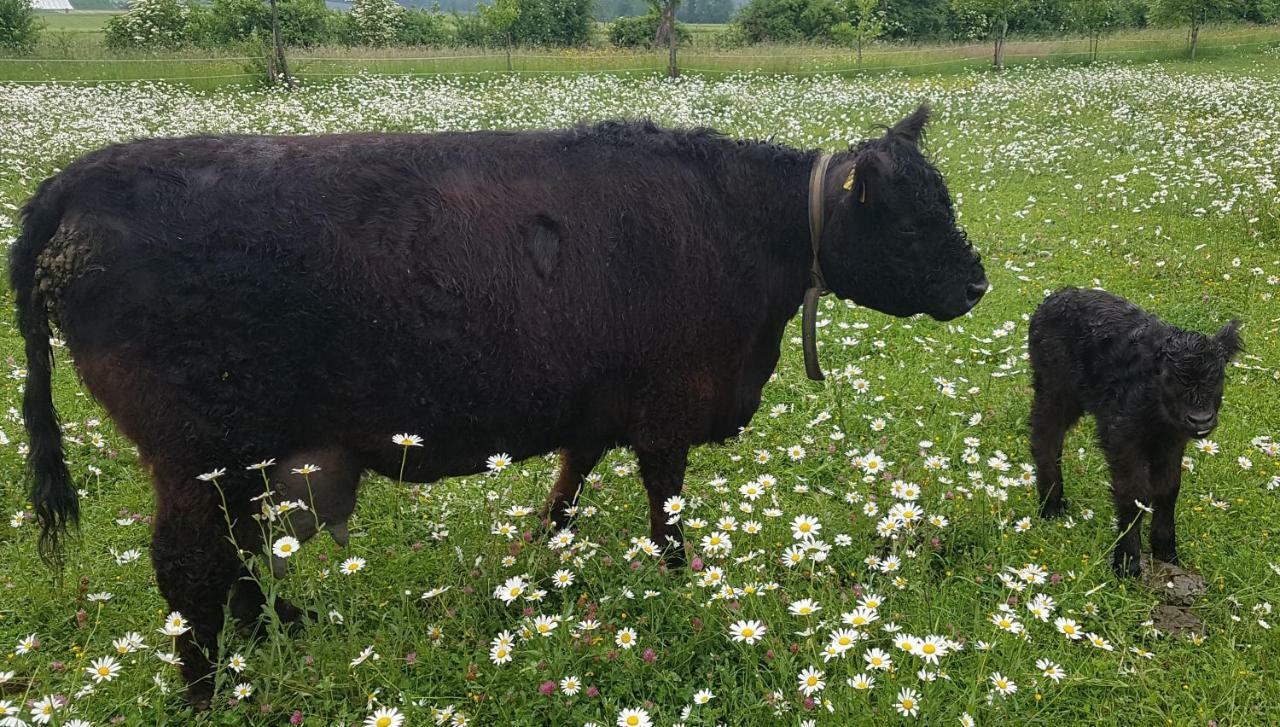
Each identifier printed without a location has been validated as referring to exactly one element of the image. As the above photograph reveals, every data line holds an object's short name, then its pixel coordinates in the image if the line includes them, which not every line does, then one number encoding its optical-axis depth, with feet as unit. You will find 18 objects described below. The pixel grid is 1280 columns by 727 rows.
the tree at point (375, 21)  130.15
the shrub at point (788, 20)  146.30
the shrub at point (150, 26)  102.73
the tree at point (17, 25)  95.00
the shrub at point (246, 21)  104.83
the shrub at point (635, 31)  145.93
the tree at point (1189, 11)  94.94
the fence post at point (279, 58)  67.87
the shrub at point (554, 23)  140.46
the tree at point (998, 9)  89.66
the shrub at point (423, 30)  136.39
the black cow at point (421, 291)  9.45
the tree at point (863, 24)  93.04
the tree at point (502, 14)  86.53
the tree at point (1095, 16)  106.73
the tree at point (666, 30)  82.89
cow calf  12.41
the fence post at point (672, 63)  82.64
